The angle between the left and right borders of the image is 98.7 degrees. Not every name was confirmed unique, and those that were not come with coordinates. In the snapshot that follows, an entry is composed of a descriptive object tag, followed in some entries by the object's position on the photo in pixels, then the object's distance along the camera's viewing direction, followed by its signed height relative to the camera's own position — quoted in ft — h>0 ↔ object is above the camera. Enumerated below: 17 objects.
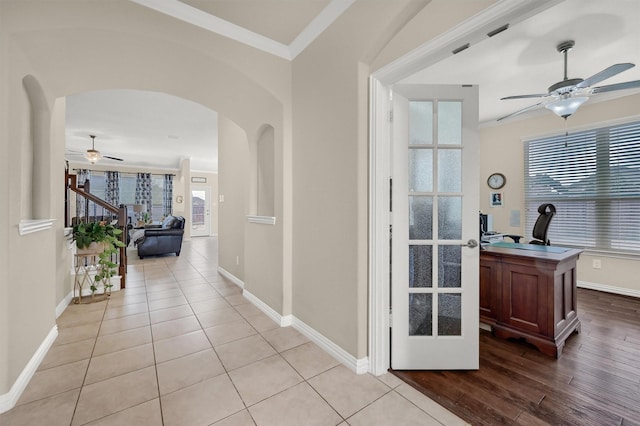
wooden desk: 7.28 -2.40
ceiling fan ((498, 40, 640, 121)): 8.02 +3.82
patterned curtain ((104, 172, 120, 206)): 30.32 +2.59
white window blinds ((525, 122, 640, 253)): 12.39 +1.29
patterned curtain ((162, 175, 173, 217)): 33.22 +1.74
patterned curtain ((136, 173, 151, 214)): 31.94 +2.48
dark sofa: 19.75 -2.16
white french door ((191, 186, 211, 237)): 34.73 -0.07
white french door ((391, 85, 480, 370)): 6.37 -0.36
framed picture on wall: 16.85 +0.73
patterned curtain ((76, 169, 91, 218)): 28.58 +3.55
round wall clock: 16.72 +1.87
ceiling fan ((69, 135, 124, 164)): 20.17 +4.14
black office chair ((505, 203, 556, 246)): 11.39 -0.65
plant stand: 10.99 -2.83
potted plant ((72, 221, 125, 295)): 10.87 -1.33
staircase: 11.62 -0.03
